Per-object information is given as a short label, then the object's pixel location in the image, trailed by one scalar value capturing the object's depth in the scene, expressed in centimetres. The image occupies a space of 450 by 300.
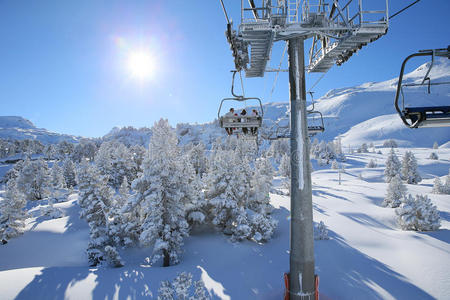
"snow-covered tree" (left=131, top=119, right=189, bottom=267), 1719
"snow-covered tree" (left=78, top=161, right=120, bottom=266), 1847
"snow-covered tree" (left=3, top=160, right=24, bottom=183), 5959
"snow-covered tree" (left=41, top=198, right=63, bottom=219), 3453
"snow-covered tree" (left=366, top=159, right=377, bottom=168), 8559
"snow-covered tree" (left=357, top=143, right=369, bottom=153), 13358
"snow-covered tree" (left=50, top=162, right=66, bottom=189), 4591
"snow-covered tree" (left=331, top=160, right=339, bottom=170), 8669
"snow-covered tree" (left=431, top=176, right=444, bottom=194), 4135
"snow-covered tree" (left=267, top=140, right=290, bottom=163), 10494
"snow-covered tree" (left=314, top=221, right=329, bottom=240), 1991
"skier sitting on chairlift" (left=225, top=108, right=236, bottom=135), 793
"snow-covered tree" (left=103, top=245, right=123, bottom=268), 1626
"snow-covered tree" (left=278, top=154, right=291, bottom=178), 6556
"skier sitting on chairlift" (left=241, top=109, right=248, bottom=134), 800
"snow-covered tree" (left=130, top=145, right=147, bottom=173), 5481
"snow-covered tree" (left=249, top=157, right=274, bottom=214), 2730
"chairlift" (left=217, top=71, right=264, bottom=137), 777
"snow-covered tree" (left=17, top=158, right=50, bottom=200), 4356
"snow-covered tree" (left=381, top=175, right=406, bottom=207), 3346
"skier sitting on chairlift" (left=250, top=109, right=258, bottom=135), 791
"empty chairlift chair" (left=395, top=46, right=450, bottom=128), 389
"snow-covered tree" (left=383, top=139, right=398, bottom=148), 15288
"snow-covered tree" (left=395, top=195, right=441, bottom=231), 2081
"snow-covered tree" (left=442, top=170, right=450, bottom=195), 4128
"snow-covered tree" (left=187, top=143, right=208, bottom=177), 5610
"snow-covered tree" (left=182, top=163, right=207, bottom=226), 2009
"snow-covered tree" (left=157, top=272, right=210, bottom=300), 742
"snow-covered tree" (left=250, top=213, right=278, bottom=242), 2036
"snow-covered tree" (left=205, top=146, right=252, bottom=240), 2267
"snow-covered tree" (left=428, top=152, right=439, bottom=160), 9446
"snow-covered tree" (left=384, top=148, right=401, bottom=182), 5678
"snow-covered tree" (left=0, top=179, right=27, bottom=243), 2645
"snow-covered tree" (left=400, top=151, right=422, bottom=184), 5403
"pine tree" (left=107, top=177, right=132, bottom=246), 1919
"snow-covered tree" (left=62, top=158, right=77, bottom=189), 5806
